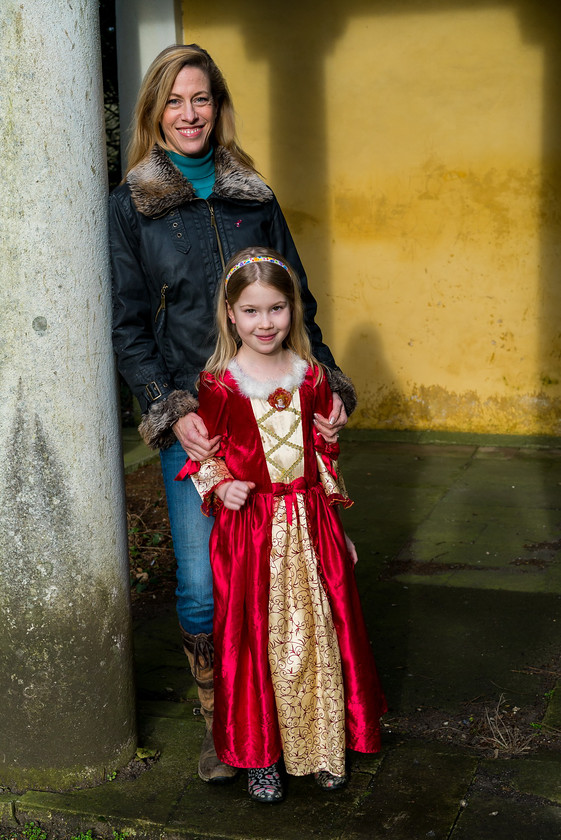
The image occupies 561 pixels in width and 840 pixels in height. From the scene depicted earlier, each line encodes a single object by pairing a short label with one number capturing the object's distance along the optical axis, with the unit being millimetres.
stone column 2908
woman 3186
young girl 3061
